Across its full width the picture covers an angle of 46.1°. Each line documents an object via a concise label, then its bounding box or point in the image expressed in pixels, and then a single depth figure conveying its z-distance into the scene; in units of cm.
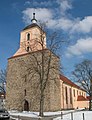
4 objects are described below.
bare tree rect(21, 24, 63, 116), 1766
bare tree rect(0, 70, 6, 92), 3033
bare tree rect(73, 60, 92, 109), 2579
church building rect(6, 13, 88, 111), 2102
